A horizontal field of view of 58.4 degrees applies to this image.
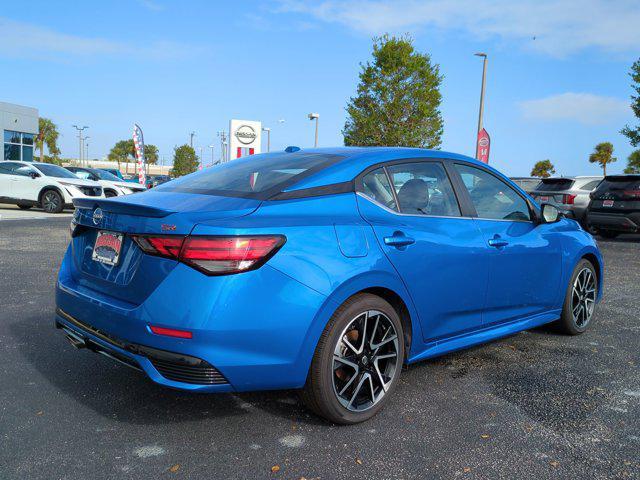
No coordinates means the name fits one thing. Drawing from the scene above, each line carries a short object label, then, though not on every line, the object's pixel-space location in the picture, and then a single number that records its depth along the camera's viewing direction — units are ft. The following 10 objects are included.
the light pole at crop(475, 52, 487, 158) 76.54
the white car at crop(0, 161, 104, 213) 54.65
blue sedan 8.53
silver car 49.60
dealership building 128.57
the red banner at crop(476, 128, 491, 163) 59.98
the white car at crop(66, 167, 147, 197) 57.93
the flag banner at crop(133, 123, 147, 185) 74.13
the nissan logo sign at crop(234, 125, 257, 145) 59.77
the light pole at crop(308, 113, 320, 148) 144.36
